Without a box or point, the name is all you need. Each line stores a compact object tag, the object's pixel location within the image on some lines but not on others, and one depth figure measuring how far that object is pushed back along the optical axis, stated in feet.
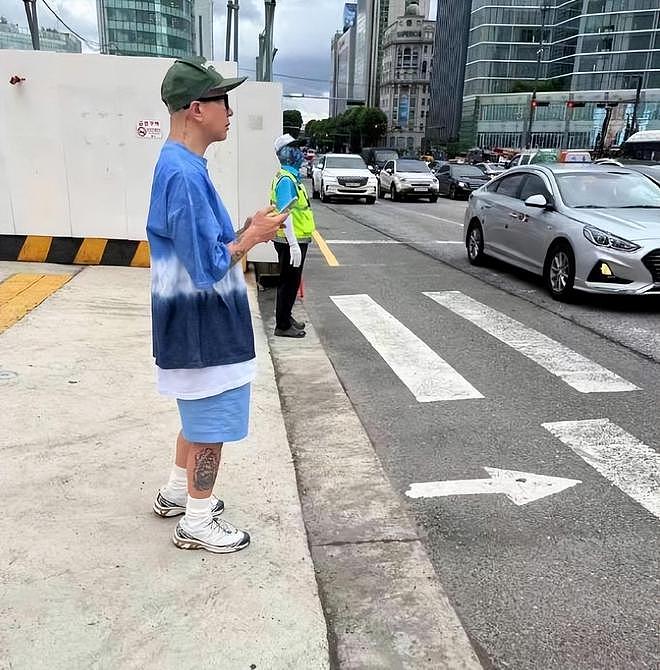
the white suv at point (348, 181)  78.69
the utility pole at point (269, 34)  70.28
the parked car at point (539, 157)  111.24
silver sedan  24.57
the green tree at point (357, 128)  456.45
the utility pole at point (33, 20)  49.96
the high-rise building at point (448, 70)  386.93
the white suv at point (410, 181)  83.25
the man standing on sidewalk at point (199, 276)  7.64
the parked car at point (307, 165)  92.65
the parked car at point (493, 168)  122.86
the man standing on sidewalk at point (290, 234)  18.92
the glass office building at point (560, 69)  282.15
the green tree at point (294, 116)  365.01
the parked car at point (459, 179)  91.81
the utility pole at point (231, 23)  85.10
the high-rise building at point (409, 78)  519.19
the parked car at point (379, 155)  144.66
